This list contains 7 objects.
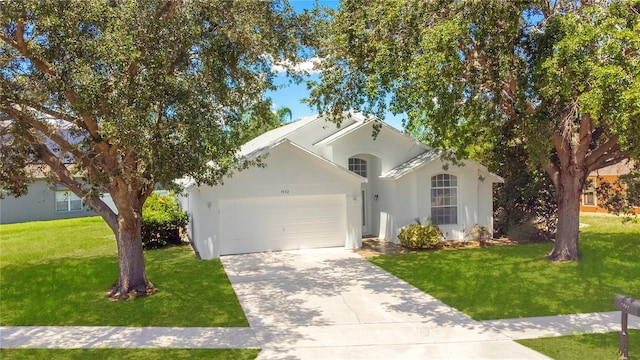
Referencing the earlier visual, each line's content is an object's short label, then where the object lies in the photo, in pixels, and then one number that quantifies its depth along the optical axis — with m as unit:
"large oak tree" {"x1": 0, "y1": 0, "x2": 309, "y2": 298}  8.92
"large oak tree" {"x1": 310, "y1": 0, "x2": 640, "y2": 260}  9.59
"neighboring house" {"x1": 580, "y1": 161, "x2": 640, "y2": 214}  30.46
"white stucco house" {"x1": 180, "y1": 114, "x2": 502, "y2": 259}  17.89
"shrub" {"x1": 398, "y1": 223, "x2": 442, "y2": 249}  18.75
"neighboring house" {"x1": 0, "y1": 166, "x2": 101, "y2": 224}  31.11
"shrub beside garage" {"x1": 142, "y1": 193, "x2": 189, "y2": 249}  20.53
